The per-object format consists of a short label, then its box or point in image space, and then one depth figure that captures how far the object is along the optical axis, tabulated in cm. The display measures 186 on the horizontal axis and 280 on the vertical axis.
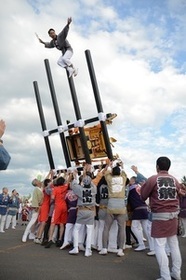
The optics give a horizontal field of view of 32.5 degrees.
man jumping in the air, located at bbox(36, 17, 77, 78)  1085
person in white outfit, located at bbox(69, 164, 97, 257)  747
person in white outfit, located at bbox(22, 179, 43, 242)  992
